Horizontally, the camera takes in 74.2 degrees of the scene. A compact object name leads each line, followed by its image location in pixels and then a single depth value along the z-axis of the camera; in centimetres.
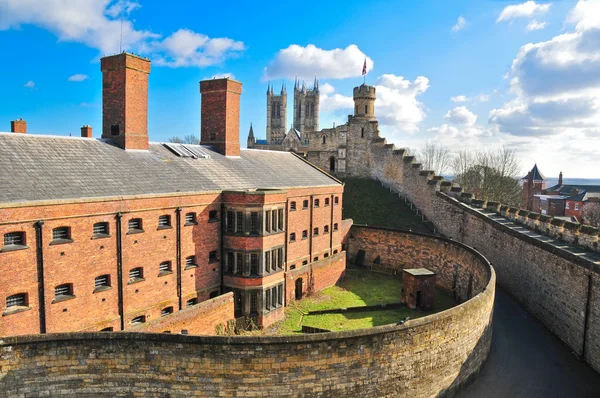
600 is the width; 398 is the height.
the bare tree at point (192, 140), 10318
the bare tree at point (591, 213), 5235
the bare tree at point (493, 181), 5438
